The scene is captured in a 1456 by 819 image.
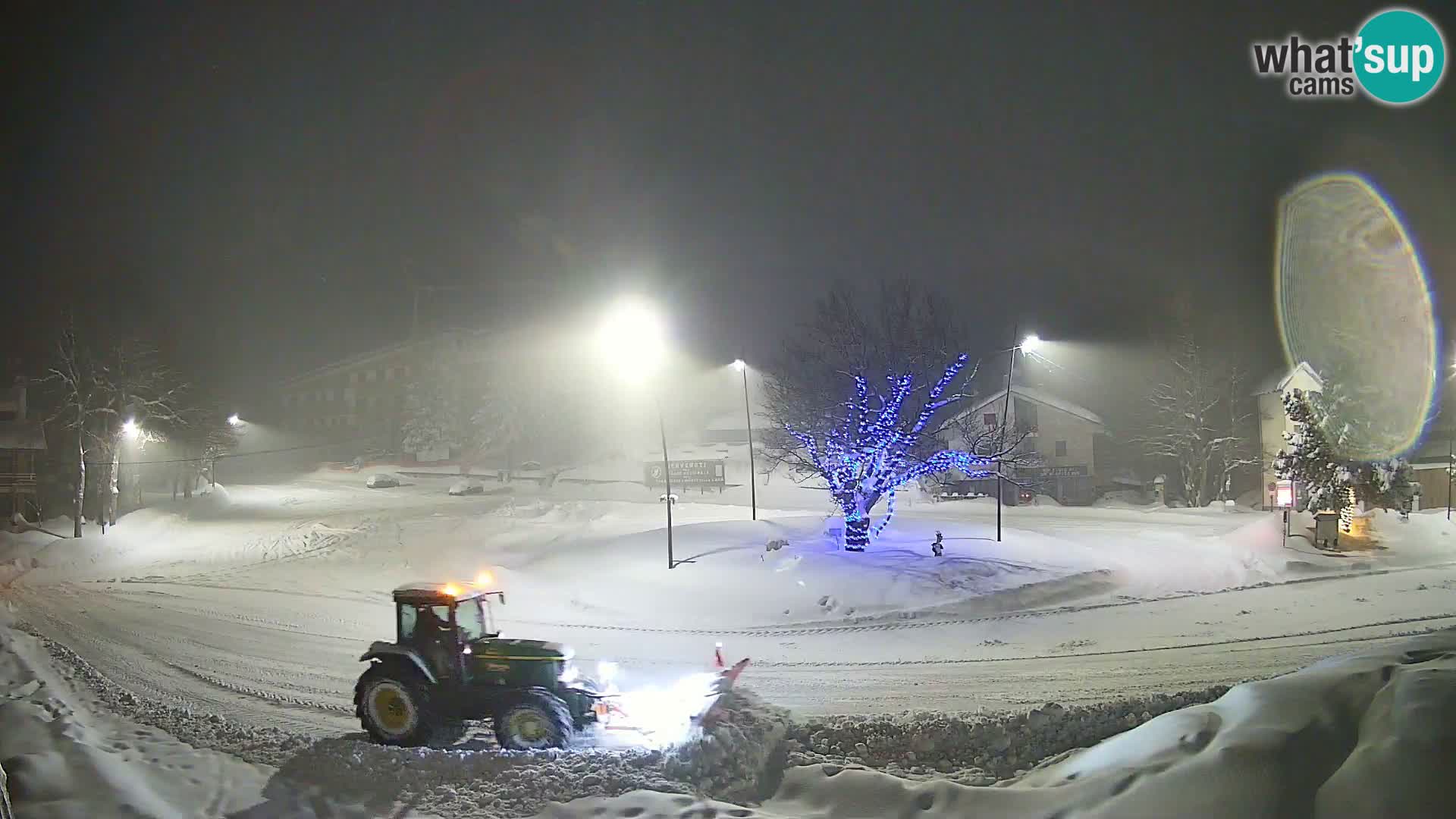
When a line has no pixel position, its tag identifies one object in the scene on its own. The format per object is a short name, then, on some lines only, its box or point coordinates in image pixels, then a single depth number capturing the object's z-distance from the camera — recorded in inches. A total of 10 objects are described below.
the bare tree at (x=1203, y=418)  1989.4
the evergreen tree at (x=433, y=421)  2640.3
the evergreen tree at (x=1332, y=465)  1194.6
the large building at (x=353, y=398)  2822.3
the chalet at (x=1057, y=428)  2116.1
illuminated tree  984.3
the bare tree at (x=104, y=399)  1424.7
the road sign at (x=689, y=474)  2073.1
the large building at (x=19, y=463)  1581.0
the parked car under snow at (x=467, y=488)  2034.9
